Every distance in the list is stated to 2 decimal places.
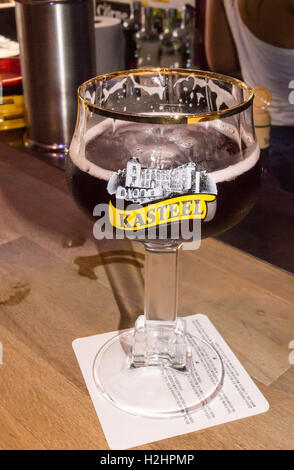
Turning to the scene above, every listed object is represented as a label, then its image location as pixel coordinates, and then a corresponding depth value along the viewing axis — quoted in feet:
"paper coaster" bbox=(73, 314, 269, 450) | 2.06
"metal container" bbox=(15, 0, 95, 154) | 4.32
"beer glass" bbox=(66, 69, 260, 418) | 1.93
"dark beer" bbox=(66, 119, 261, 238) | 1.93
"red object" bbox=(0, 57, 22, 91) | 5.19
